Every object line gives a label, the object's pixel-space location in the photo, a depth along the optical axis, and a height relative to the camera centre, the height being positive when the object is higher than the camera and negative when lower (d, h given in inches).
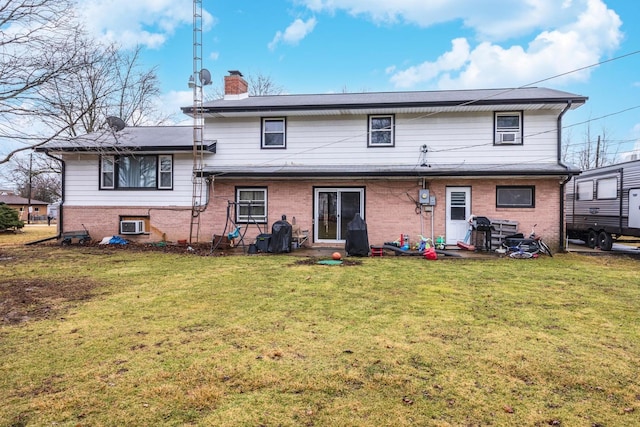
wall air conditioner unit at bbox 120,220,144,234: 566.9 -26.6
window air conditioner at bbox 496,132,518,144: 530.6 +107.6
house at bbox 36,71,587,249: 522.0 +61.9
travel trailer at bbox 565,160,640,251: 516.4 +14.9
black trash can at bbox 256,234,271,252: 507.2 -42.5
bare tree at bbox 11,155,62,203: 969.5 +118.8
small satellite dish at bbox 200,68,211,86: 591.1 +212.4
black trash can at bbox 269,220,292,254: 503.2 -38.3
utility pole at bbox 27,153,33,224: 938.9 +135.3
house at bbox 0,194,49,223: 2029.8 +15.5
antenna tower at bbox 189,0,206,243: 558.9 +85.2
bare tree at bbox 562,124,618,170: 1303.2 +225.4
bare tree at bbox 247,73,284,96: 1375.5 +466.2
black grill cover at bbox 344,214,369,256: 474.6 -36.3
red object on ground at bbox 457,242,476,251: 517.2 -46.8
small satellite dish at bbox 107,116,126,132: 574.2 +138.2
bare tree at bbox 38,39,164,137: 398.0 +247.3
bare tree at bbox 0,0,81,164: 364.8 +149.6
